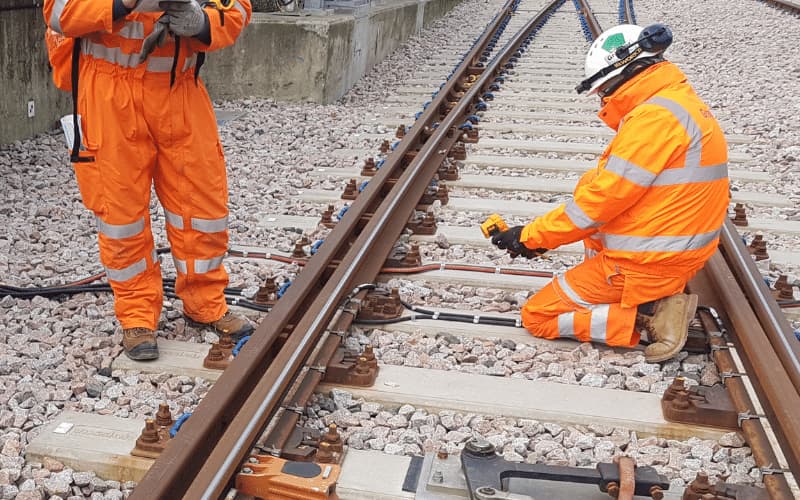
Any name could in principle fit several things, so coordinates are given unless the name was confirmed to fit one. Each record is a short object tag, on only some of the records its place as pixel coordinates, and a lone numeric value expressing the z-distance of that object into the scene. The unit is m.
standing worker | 3.34
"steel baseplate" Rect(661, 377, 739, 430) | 3.13
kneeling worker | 3.54
